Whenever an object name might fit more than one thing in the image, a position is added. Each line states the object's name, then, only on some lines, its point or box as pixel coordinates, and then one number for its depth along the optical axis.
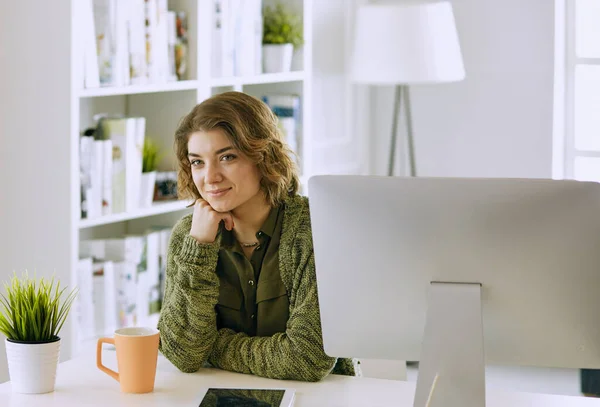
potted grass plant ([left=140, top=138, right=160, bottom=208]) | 3.94
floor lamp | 4.70
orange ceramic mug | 2.50
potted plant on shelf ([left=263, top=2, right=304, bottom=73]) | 4.62
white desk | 2.48
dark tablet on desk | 2.41
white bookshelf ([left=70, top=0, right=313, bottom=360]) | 4.03
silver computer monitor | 2.30
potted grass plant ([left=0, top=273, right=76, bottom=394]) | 2.49
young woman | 2.65
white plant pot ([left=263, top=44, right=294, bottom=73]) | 4.61
